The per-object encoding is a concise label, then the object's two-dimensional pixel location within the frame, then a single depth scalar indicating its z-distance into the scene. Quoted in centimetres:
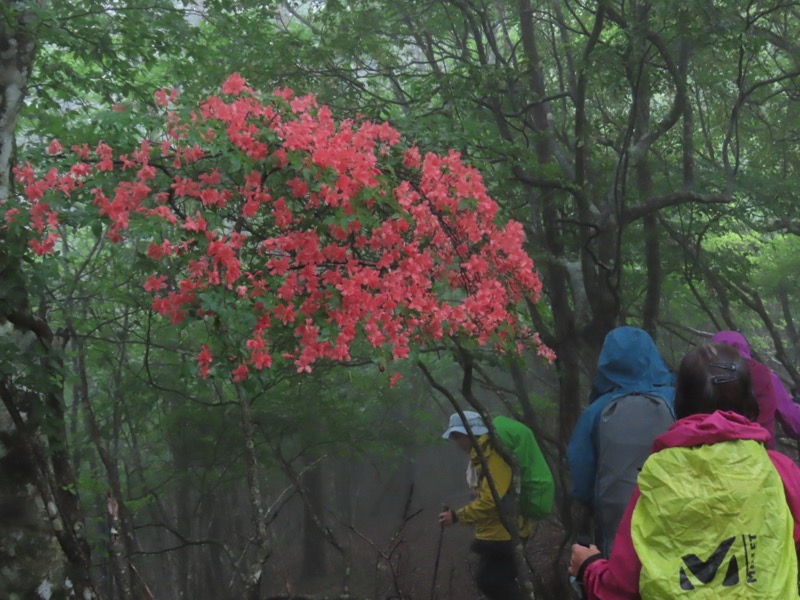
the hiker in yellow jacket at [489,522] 477
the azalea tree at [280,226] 302
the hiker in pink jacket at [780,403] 368
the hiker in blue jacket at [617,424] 278
